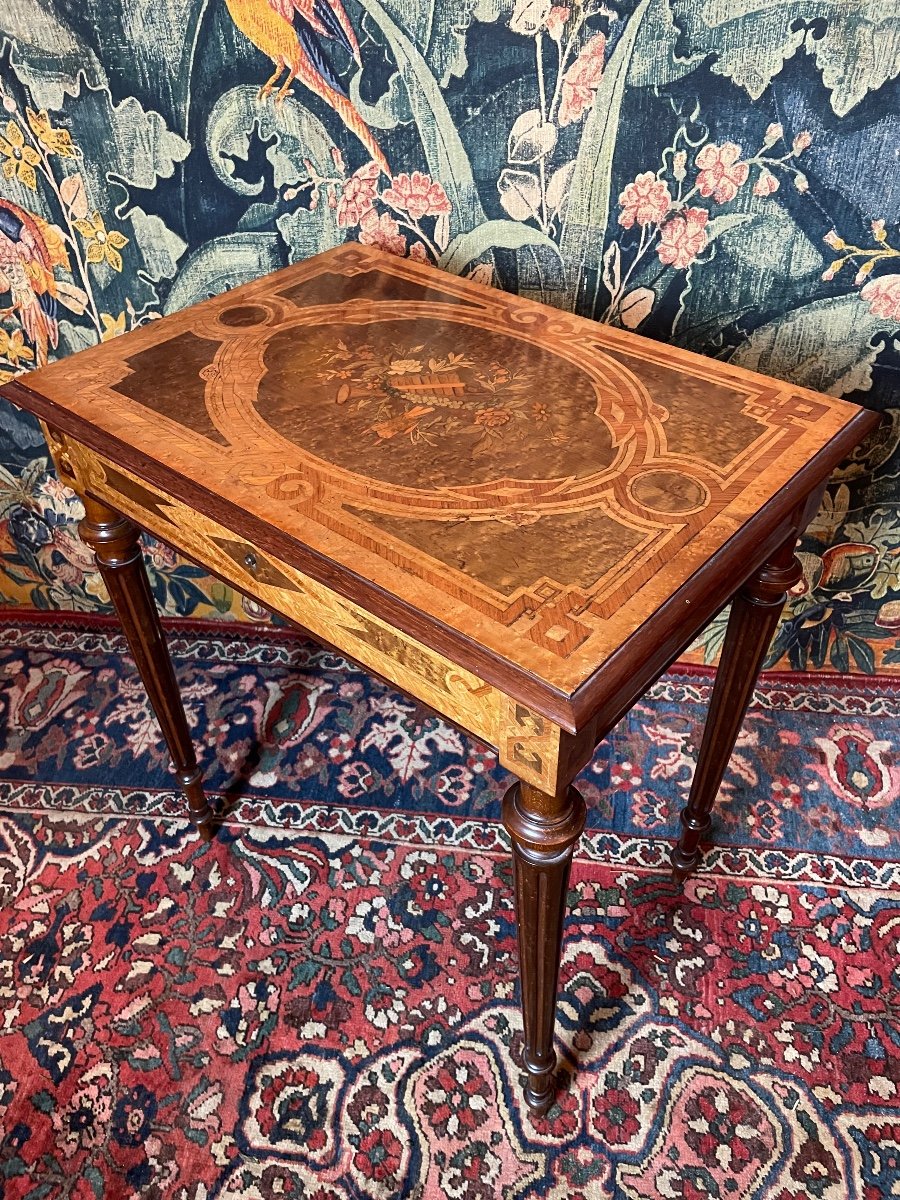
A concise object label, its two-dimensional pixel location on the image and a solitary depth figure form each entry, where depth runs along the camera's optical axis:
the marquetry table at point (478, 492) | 0.94
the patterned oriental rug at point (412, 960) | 1.35
